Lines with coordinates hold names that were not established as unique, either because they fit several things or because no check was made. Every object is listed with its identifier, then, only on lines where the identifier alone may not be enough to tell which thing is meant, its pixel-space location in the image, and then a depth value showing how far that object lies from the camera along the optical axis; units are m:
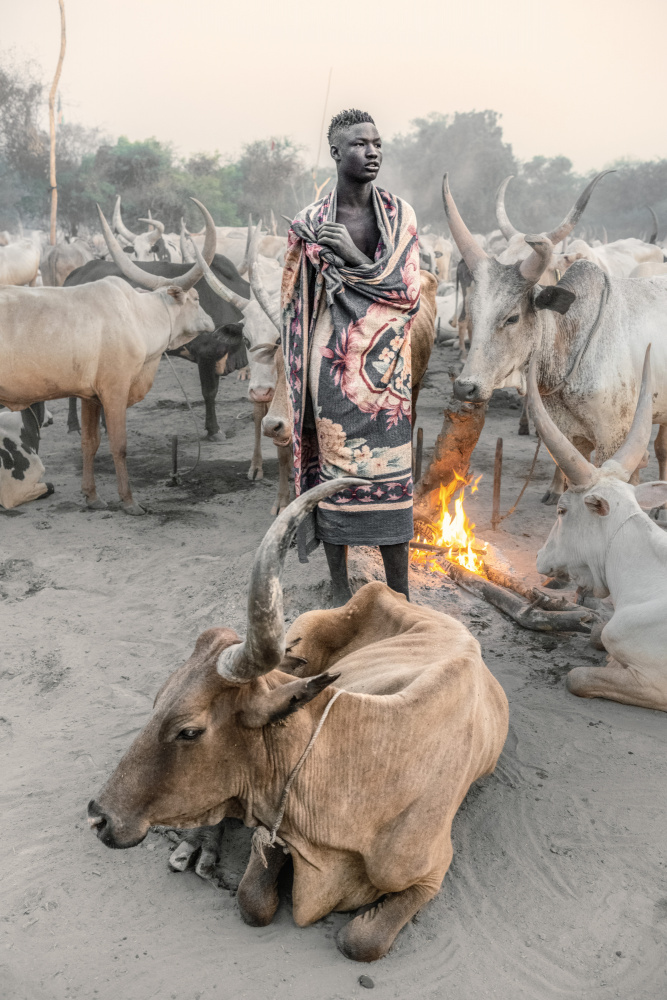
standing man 3.33
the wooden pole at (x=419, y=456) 6.25
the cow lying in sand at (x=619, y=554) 3.36
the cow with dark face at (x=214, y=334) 8.11
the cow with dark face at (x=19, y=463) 6.21
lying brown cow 2.08
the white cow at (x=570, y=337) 4.66
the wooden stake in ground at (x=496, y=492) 5.84
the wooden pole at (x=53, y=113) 16.89
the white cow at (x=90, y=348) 5.72
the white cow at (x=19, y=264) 10.30
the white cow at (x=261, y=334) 5.68
